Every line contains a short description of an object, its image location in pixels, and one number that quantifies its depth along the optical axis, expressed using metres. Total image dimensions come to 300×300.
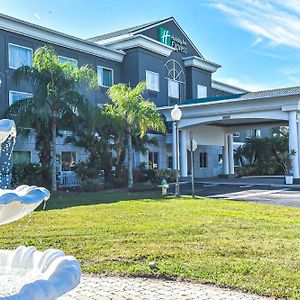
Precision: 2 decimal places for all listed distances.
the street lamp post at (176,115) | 18.09
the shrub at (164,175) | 26.94
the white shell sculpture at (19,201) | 3.56
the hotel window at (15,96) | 24.55
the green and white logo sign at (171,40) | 35.77
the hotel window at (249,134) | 49.26
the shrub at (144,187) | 22.61
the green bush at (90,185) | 22.12
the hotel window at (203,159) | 38.72
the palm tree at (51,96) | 19.98
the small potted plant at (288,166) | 25.66
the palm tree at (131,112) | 23.56
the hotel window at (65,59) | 27.45
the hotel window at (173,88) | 36.09
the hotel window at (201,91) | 39.37
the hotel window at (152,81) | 33.41
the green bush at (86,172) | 23.24
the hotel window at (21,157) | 24.12
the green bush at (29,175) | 21.29
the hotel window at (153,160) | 33.11
